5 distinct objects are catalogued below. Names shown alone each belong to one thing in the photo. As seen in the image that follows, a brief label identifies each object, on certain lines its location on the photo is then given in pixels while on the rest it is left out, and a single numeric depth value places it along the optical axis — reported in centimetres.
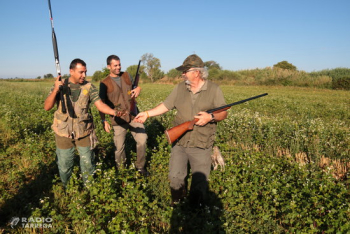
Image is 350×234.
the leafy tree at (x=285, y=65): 6925
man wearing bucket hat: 400
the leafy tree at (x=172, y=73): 5626
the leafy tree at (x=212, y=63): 7524
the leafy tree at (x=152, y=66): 6389
